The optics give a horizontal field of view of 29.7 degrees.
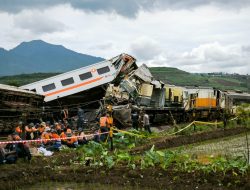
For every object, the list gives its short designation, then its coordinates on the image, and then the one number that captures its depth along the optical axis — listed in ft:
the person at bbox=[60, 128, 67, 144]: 64.59
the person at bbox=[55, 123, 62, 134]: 68.30
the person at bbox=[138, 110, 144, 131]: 91.98
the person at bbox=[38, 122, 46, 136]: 69.15
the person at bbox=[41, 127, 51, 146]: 62.59
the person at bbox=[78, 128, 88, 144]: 67.01
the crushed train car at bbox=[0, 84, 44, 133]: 81.30
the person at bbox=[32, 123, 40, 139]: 67.46
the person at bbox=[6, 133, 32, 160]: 50.67
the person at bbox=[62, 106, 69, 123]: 93.08
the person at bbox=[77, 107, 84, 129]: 84.09
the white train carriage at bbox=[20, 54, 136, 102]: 100.37
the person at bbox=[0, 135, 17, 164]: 48.65
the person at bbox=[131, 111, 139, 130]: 90.95
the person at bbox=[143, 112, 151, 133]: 85.87
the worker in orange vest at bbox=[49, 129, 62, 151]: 61.57
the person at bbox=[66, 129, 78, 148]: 64.54
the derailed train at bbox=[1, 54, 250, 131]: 98.07
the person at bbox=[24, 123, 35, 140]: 66.27
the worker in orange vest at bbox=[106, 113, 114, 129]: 67.78
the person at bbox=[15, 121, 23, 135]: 62.44
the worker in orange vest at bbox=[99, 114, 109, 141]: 70.38
